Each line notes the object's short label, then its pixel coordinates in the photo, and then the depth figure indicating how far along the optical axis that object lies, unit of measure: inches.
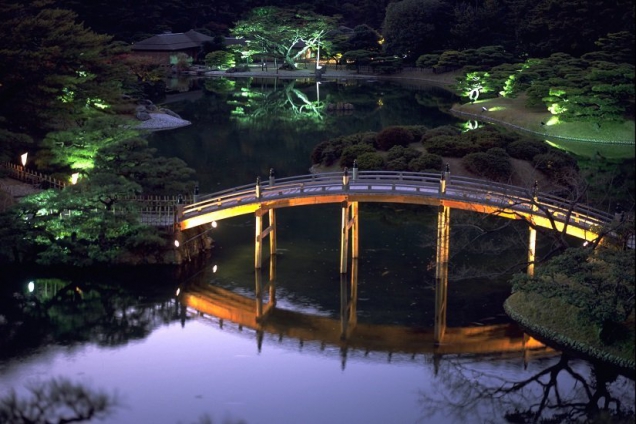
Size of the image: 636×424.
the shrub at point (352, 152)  1914.4
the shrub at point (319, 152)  2050.1
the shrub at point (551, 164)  1866.4
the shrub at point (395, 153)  1881.2
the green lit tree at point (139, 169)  1457.9
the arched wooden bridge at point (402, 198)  1218.0
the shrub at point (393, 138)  1966.0
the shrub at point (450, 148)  1905.8
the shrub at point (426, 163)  1814.7
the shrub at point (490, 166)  1822.1
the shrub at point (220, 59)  4072.3
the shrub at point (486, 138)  1920.5
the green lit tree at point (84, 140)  1558.8
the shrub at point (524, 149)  1921.8
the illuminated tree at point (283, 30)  3964.1
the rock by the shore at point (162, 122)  2552.4
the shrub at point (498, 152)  1867.6
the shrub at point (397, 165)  1825.1
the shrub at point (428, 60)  3732.8
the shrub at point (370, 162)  1840.6
